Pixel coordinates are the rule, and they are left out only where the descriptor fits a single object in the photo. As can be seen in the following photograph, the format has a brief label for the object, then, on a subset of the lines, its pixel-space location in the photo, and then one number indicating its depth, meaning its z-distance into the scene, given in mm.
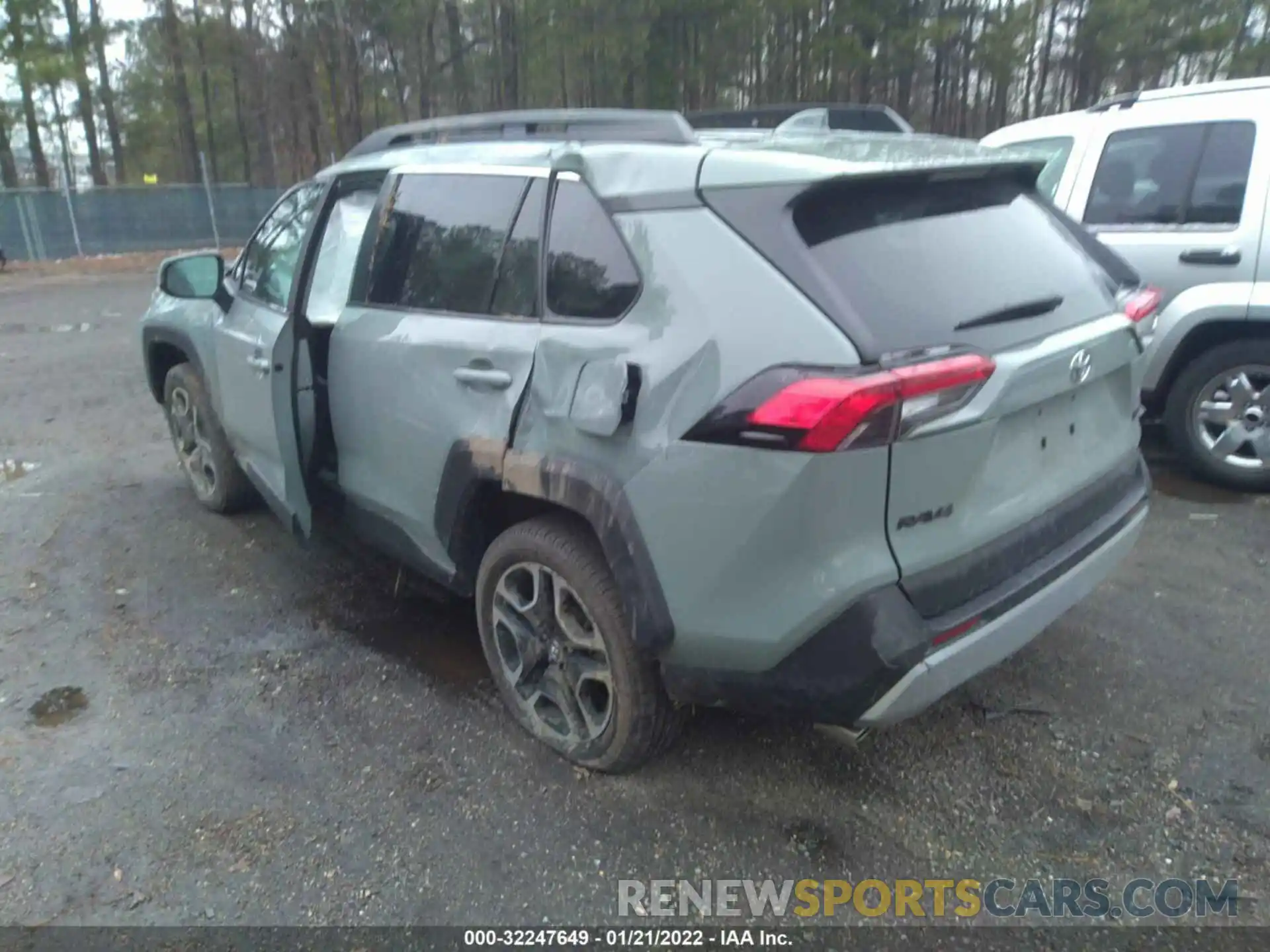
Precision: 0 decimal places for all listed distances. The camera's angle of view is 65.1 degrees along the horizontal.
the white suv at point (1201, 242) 4898
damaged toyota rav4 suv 2285
